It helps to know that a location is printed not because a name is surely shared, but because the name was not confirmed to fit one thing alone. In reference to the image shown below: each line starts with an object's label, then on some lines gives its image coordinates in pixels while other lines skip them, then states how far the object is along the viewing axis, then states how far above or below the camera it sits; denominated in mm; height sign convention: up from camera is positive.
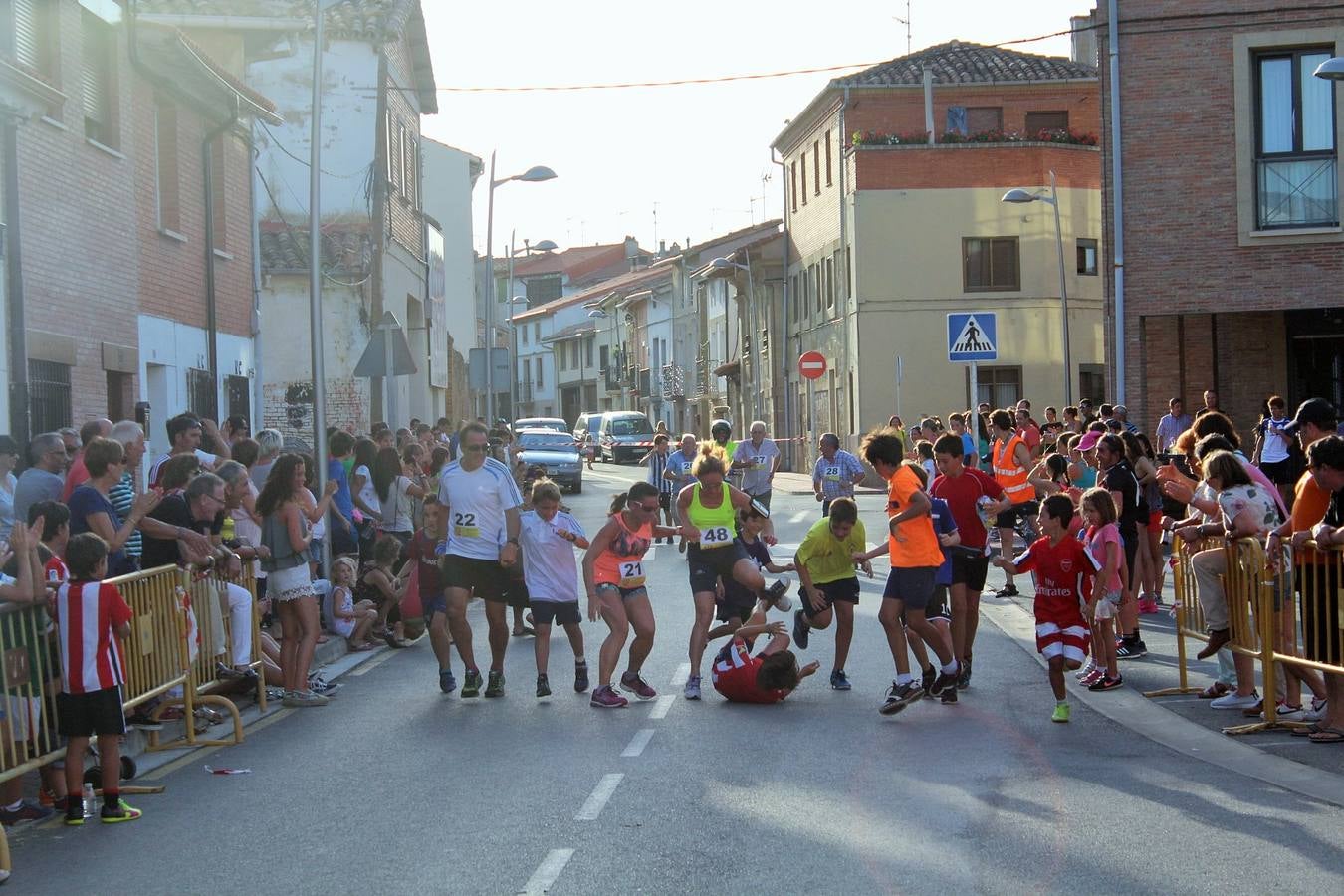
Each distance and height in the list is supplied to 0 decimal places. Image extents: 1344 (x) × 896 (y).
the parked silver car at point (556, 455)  41062 -871
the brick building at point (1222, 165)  24594 +3520
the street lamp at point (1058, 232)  36344 +4354
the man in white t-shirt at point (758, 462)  21156 -614
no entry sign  39719 +1115
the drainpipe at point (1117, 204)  24719 +3014
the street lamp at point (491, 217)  30125 +4213
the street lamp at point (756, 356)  57375 +2060
